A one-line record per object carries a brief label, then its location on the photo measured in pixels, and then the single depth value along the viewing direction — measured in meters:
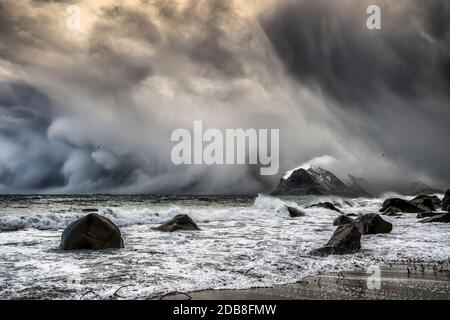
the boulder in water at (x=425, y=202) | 31.55
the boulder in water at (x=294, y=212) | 27.06
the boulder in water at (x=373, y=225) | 13.99
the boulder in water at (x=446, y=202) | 30.61
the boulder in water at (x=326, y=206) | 34.61
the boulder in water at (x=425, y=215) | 22.57
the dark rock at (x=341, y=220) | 17.42
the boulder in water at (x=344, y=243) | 9.21
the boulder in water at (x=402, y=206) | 29.67
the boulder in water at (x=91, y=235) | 9.77
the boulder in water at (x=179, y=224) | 15.29
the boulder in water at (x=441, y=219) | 18.56
